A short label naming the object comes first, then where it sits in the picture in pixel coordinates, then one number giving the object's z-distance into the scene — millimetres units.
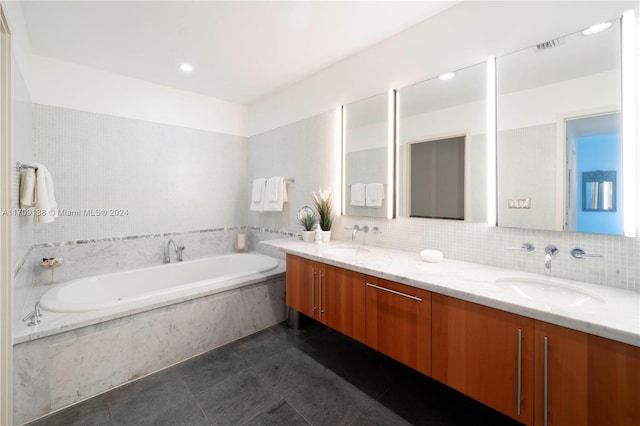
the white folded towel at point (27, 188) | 1826
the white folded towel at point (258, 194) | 3229
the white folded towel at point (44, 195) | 1889
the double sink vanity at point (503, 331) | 897
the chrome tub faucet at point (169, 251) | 3041
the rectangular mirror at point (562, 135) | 1261
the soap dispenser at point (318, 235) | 2463
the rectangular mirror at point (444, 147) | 1704
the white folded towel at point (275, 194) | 3033
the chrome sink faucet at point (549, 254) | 1415
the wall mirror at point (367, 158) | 2188
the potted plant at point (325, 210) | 2561
